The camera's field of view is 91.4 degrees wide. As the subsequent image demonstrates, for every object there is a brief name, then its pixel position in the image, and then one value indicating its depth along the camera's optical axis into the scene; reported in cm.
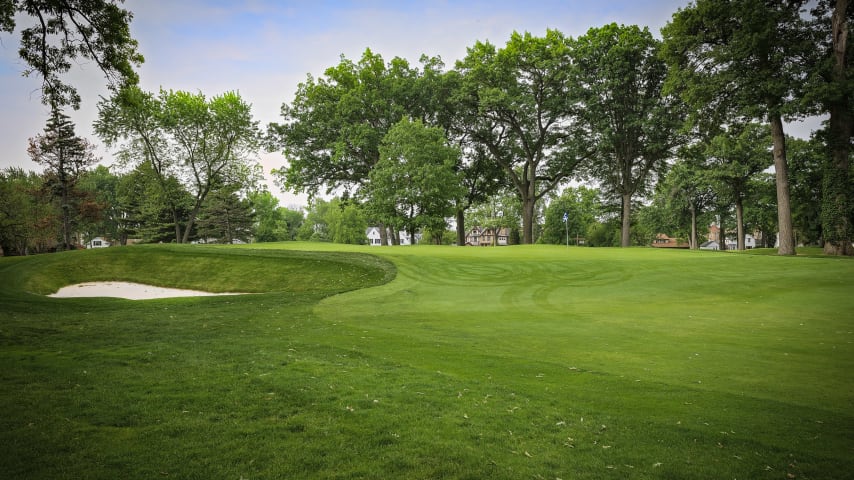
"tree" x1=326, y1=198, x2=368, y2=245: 9694
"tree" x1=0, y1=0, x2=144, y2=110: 1088
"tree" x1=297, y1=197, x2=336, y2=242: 10600
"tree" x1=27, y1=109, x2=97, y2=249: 4062
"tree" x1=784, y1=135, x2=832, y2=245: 4003
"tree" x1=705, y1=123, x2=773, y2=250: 4481
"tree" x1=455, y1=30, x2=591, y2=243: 3753
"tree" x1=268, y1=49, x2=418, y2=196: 4234
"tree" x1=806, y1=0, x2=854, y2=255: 2448
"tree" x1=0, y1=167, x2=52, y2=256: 3925
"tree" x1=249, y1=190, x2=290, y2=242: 8925
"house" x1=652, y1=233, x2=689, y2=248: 10987
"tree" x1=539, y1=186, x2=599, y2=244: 8369
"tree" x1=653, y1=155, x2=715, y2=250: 5289
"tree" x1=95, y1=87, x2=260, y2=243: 4203
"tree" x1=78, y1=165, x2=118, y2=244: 7364
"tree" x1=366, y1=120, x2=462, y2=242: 3869
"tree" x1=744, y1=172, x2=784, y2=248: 4532
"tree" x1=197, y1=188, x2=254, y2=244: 6244
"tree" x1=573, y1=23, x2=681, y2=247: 3434
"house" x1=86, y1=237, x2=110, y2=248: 8994
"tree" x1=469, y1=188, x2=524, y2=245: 8444
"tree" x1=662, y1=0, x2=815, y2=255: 2489
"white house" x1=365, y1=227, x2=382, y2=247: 13677
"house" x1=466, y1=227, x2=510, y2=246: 12710
